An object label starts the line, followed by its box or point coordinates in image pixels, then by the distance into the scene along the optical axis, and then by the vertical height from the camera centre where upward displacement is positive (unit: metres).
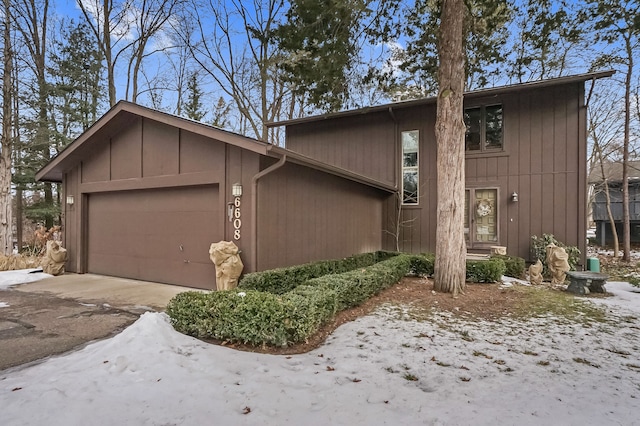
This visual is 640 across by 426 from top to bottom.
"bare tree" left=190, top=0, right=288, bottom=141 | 15.59 +7.79
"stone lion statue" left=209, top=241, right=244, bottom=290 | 5.81 -0.81
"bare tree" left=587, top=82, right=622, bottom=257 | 14.34 +4.00
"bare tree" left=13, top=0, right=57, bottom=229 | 12.30 +5.75
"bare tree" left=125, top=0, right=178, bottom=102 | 15.51 +8.75
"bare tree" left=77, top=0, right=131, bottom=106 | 14.99 +8.47
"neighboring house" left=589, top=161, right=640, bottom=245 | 16.42 +0.63
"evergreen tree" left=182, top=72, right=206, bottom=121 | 18.14 +6.14
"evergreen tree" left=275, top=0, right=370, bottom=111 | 6.47 +3.61
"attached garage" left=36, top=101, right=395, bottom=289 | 6.05 +0.33
